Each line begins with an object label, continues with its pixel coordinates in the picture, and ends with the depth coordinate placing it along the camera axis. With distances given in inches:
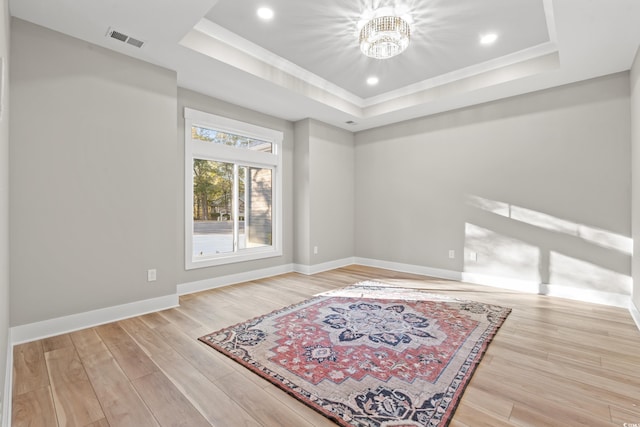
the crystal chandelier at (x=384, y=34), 110.7
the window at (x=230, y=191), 158.7
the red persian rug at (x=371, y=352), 66.2
